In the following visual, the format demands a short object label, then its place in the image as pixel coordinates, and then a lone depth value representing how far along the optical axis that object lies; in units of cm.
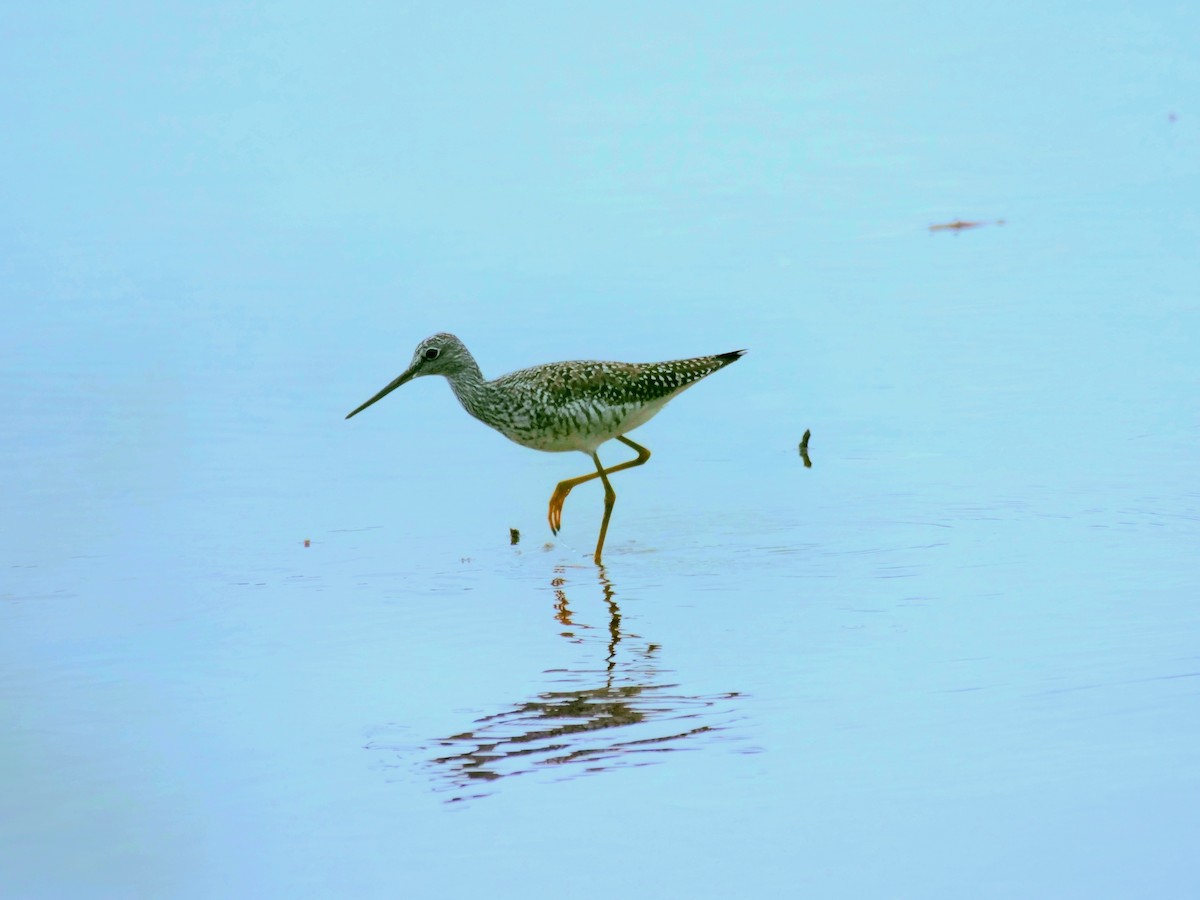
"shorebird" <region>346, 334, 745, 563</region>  994
